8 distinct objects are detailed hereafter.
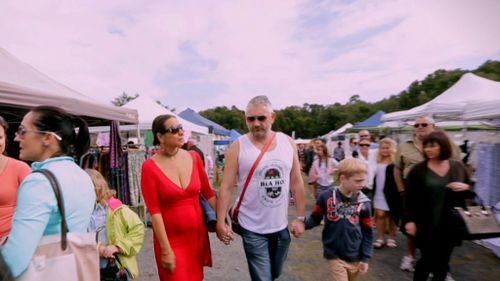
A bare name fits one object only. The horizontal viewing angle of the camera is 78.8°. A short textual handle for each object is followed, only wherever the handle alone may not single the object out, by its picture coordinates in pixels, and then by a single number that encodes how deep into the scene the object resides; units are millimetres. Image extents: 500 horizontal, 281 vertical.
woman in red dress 2191
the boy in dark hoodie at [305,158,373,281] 2734
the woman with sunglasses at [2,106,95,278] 1184
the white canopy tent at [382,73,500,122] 6452
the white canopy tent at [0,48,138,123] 3193
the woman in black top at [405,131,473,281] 2906
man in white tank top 2465
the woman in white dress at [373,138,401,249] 4691
